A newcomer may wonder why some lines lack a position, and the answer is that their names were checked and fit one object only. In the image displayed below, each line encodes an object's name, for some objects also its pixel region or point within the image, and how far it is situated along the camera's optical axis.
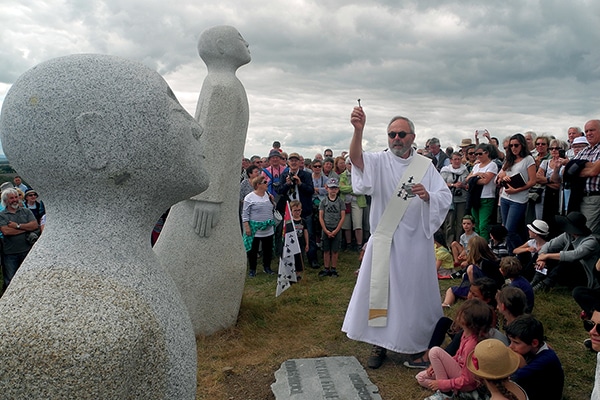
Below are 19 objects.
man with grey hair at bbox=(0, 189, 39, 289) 6.52
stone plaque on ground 3.65
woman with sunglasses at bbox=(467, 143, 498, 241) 7.11
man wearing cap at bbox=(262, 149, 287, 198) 8.79
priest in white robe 4.31
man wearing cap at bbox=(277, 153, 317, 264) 8.26
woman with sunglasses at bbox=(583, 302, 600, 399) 2.29
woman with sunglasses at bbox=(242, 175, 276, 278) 7.75
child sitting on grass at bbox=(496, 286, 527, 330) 3.69
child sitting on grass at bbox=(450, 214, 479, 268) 7.07
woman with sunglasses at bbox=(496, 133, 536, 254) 6.39
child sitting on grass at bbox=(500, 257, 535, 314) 4.57
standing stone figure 4.45
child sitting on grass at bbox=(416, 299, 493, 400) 3.33
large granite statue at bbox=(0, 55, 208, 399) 1.67
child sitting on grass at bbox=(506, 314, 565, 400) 3.11
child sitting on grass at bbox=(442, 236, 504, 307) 5.29
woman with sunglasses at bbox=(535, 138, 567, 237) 6.44
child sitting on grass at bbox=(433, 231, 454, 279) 7.60
